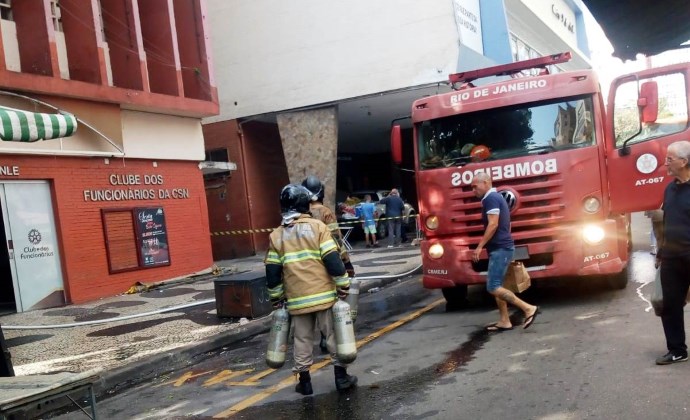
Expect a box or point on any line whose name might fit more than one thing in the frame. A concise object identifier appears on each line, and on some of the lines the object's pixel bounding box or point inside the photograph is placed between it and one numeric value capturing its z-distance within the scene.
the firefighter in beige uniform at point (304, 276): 4.85
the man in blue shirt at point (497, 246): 6.48
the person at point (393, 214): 18.50
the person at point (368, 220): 18.78
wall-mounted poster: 13.48
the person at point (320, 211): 5.51
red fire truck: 7.17
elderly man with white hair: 4.55
